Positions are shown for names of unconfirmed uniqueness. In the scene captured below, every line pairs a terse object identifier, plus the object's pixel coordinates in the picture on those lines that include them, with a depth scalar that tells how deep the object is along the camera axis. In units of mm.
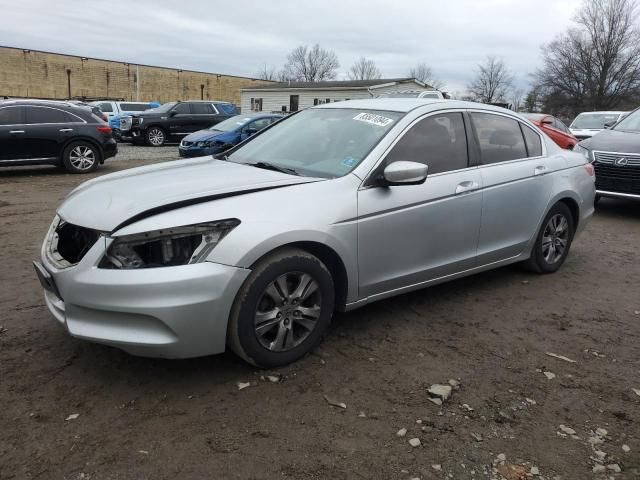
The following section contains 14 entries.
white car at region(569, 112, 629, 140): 15102
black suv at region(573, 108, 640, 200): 7883
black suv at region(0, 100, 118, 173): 10984
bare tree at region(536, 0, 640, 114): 49062
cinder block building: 56000
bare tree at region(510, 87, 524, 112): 64775
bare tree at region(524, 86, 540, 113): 54244
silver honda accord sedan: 2828
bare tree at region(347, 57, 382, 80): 82000
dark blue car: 14055
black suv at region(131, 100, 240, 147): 19375
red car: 12570
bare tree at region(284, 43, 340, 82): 76688
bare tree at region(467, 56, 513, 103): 69688
